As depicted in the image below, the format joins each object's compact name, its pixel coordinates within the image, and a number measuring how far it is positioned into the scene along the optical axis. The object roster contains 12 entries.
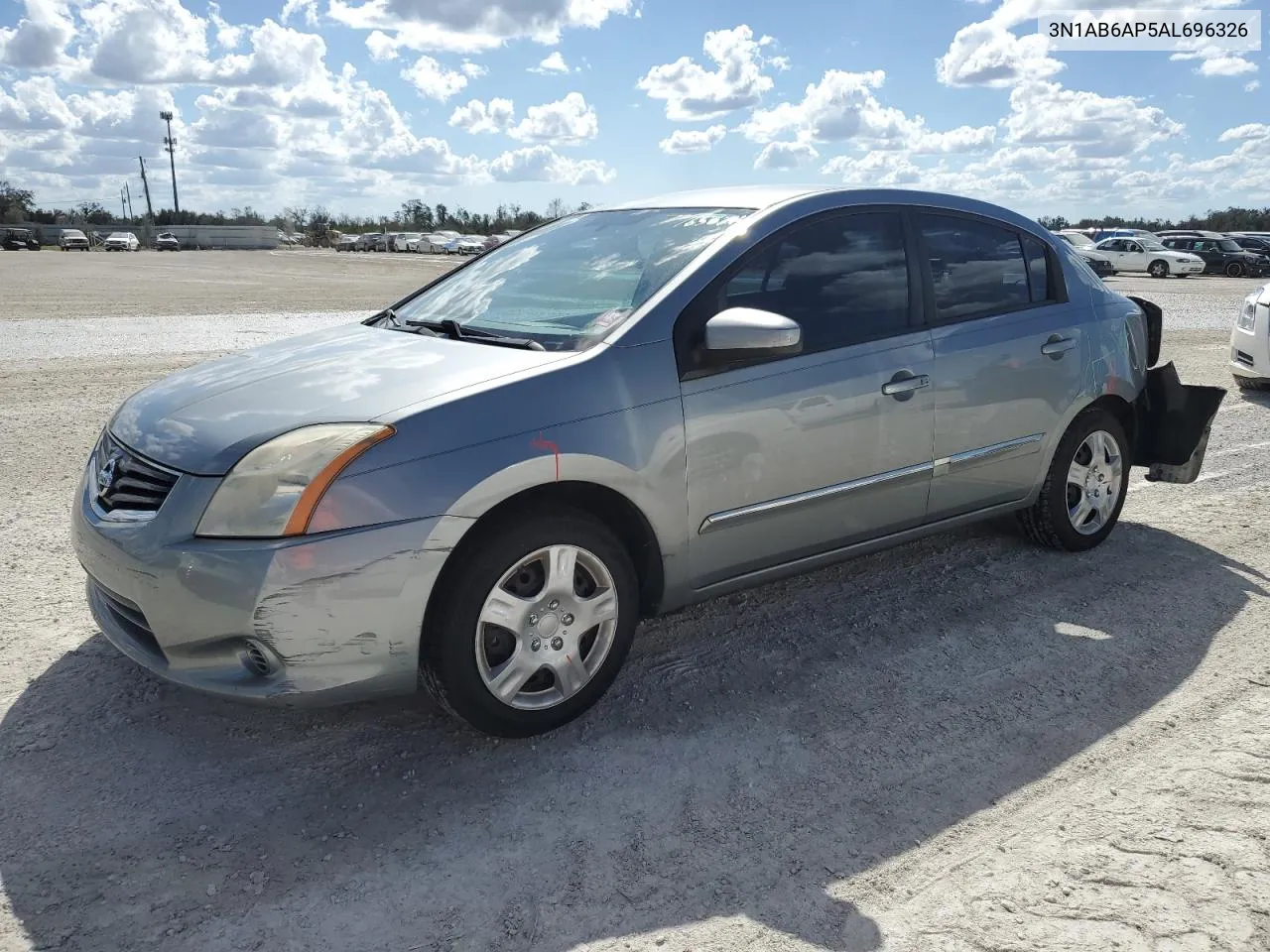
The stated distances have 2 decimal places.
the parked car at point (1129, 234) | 35.81
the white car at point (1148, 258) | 33.78
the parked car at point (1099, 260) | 34.34
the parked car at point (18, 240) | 62.83
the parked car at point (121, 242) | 66.06
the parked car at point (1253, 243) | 36.28
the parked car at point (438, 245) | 63.84
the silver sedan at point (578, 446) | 2.92
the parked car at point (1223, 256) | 35.16
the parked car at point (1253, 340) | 9.27
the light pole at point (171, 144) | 96.12
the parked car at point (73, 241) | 65.06
